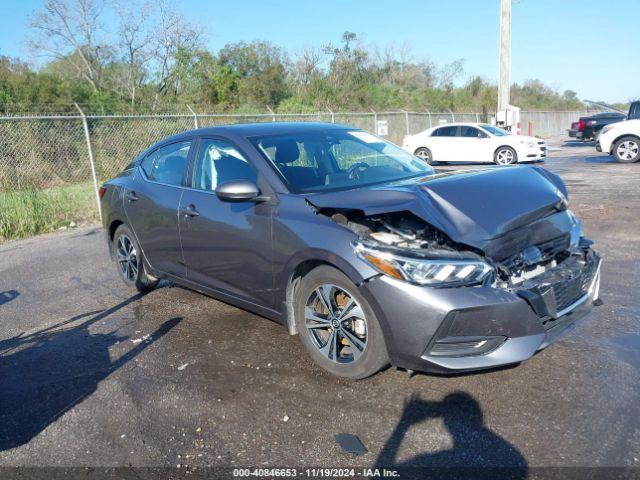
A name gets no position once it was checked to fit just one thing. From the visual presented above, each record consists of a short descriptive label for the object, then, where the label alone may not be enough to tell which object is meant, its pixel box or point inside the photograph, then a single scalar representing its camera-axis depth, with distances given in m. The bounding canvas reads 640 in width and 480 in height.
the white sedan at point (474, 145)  18.30
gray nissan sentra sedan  3.21
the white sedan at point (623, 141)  16.56
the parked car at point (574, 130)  28.45
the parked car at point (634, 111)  20.91
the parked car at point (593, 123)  27.16
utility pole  22.36
